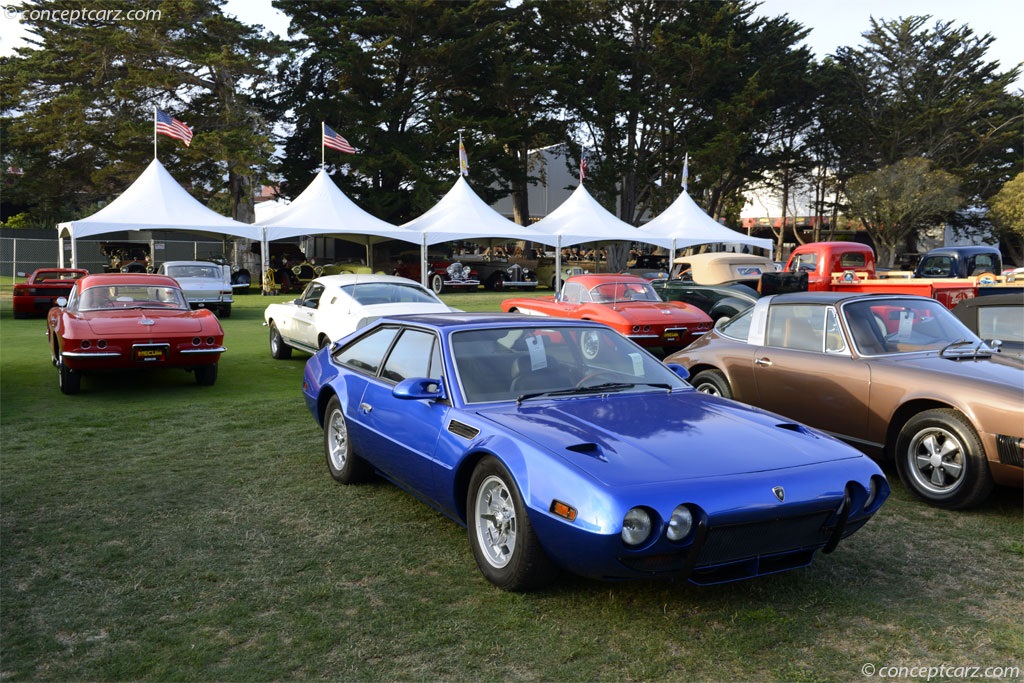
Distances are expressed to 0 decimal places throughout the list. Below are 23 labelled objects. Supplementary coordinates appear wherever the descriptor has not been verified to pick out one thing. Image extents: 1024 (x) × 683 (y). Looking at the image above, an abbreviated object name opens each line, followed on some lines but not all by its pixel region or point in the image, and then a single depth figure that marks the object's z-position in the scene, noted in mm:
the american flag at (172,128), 24938
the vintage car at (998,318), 6883
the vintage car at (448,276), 32406
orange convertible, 11844
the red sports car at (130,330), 8672
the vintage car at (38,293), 18141
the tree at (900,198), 39719
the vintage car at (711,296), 14875
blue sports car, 3377
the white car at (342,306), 10555
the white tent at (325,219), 23141
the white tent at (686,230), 27484
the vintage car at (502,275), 34781
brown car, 5012
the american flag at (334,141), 27672
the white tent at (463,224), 24328
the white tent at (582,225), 26098
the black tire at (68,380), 9086
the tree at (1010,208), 40094
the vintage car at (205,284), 19672
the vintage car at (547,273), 35250
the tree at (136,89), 36250
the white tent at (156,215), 20938
